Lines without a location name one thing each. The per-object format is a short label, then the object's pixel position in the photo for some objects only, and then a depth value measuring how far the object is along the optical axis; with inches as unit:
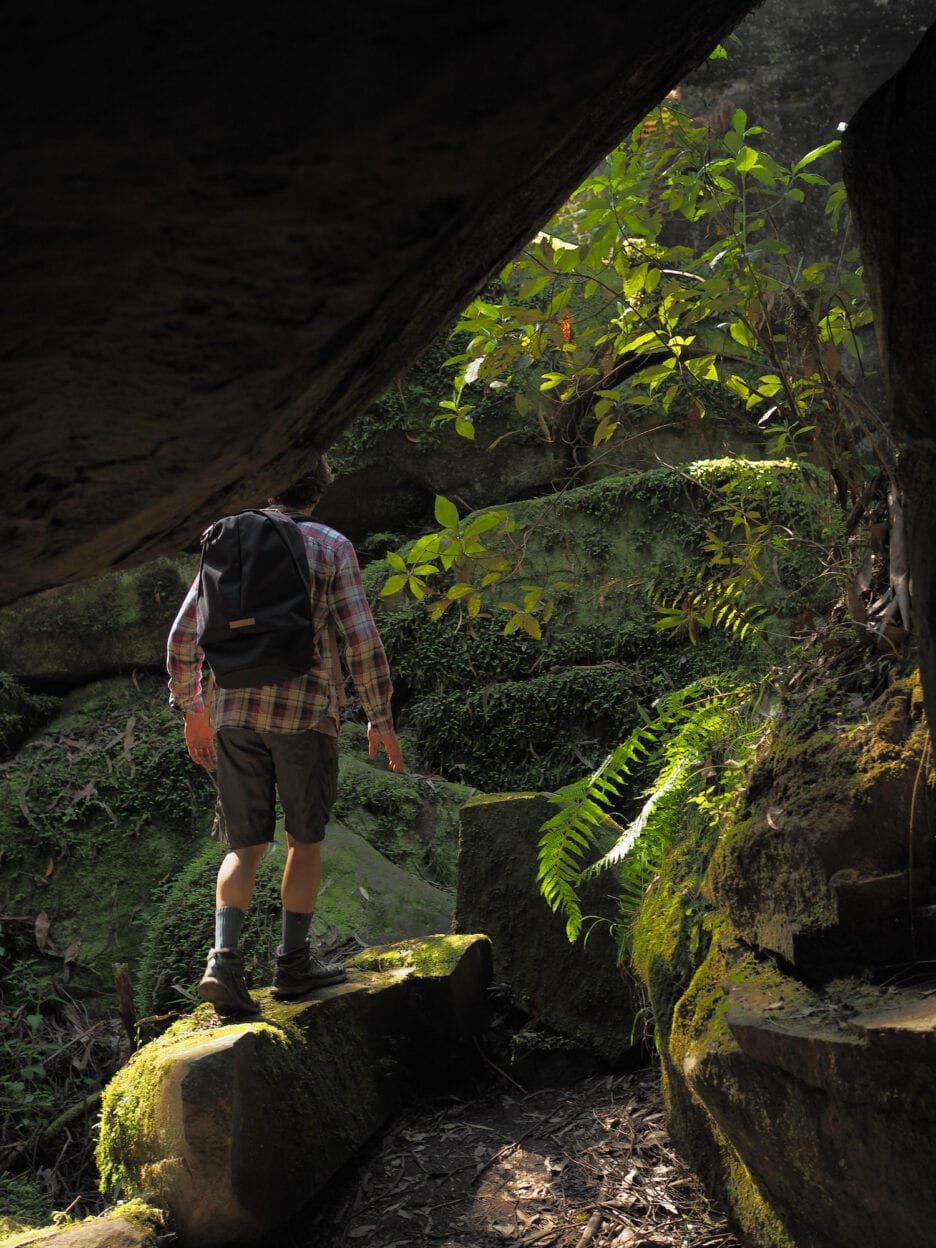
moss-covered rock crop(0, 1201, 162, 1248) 123.3
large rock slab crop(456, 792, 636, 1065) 183.9
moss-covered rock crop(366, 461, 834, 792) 283.9
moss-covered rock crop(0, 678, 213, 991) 258.7
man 169.5
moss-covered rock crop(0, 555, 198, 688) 341.1
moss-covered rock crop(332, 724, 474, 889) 264.4
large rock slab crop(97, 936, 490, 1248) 138.2
